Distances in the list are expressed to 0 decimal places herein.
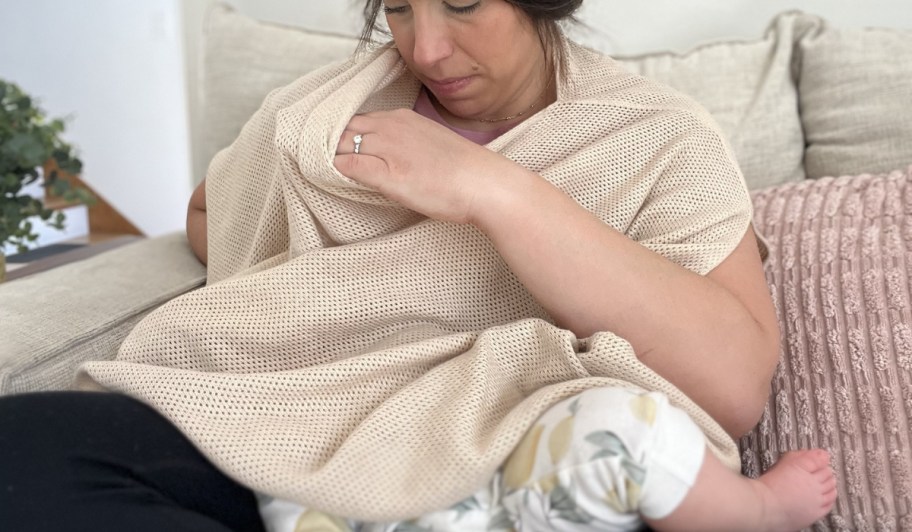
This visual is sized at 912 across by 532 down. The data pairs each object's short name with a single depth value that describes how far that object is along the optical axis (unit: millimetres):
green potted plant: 1475
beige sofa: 951
